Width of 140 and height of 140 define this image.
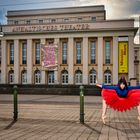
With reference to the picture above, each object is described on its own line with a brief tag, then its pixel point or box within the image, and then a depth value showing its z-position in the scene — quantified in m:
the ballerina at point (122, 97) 6.49
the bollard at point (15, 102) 7.13
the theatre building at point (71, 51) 37.39
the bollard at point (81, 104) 6.67
